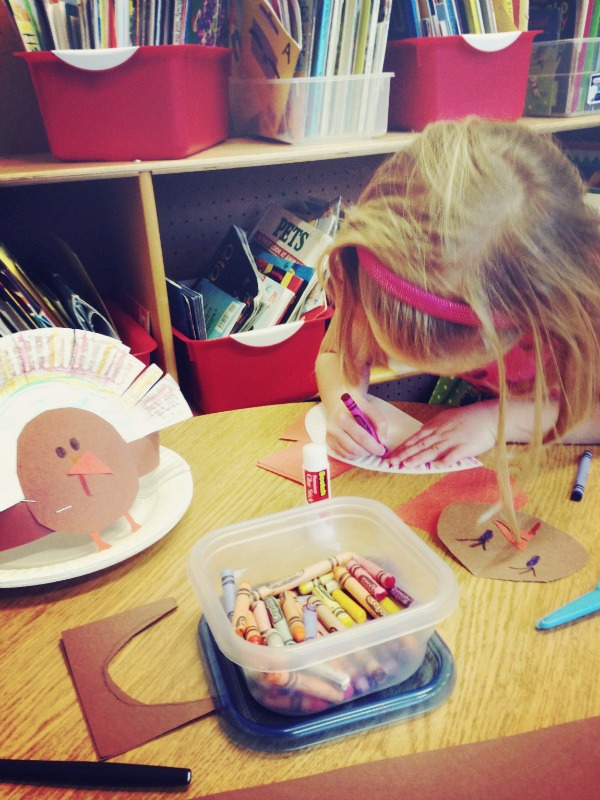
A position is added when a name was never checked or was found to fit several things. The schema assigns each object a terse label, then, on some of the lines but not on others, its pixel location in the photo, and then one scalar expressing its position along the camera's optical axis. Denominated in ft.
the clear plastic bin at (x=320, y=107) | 4.46
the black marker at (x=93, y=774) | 1.60
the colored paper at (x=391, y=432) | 2.91
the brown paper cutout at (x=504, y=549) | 2.25
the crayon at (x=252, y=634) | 1.80
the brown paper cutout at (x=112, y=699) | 1.73
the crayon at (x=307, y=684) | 1.70
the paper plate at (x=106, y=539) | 2.25
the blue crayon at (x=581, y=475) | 2.65
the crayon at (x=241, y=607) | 1.84
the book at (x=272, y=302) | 4.80
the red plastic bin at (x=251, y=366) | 4.67
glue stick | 2.45
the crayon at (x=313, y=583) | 2.10
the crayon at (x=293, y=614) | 1.84
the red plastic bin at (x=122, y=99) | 3.69
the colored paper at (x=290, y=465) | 2.91
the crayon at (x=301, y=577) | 2.07
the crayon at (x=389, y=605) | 1.94
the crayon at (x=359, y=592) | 1.93
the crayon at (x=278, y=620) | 1.86
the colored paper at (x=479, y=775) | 1.56
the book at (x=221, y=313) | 4.72
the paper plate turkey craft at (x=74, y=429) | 2.26
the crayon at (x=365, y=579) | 2.00
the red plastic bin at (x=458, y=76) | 4.69
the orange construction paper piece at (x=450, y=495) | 2.58
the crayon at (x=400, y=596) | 1.96
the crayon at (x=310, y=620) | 1.85
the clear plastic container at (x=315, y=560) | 1.69
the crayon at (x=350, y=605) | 1.94
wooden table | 1.68
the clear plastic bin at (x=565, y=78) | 5.43
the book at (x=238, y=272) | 4.81
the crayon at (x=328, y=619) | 1.88
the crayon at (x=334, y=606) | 1.93
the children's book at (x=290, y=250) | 4.84
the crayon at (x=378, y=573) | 2.04
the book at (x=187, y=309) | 4.51
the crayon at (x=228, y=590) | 1.96
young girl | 2.38
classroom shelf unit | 4.09
